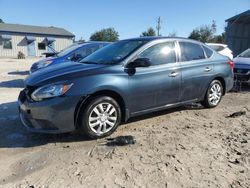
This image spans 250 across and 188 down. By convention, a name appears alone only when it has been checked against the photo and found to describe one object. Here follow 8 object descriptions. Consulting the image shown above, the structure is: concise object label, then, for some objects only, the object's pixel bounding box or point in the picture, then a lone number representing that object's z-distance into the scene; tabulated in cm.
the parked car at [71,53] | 636
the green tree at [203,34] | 4267
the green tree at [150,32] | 4064
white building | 2381
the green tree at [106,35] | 4363
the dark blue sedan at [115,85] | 289
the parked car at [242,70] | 625
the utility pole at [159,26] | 3929
